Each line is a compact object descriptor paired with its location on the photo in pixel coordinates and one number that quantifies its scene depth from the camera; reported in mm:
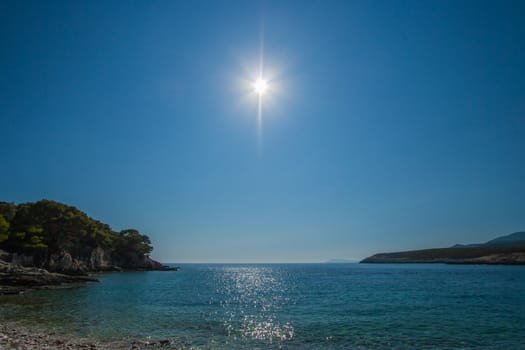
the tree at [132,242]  144500
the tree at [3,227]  73288
